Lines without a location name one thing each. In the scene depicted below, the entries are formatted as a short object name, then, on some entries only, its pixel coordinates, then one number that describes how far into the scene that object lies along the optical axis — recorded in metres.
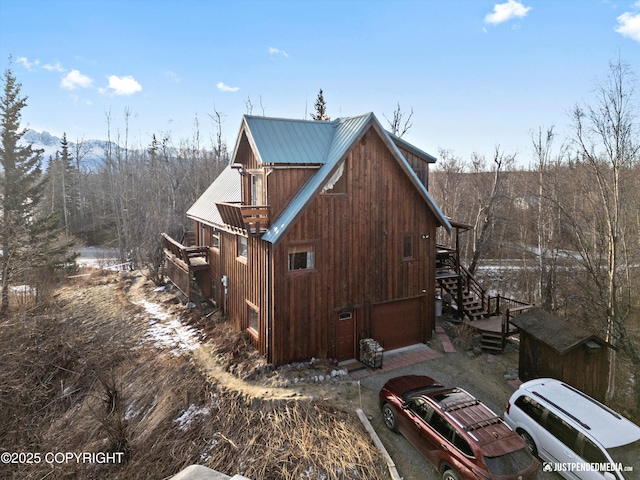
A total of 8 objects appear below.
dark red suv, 7.16
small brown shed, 10.98
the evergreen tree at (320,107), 34.38
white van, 7.55
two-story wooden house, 12.56
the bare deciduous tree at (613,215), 13.91
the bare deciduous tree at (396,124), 30.45
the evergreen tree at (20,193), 23.14
